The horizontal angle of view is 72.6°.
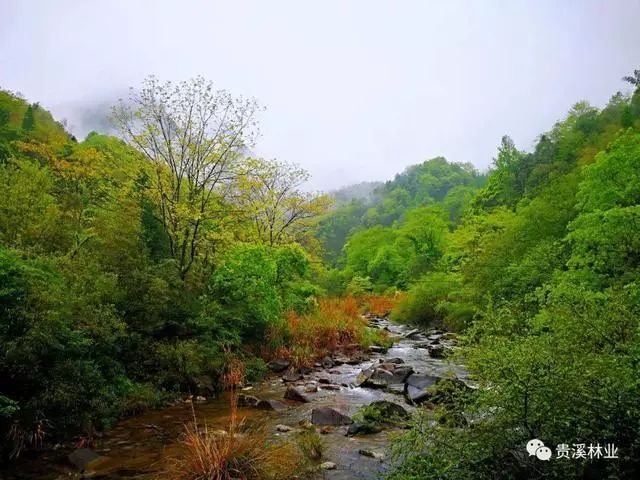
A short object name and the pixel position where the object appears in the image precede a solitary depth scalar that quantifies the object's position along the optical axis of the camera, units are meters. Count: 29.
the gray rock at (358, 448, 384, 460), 7.23
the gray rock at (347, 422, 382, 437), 8.47
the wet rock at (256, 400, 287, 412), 10.34
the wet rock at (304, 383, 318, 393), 12.18
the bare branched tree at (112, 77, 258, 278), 14.66
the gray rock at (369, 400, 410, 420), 9.00
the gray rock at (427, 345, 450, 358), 17.97
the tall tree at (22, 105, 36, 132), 43.75
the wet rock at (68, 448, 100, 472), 6.86
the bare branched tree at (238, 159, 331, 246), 21.08
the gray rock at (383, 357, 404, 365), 15.65
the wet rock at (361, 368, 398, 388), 12.65
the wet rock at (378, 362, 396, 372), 13.92
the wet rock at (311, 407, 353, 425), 9.13
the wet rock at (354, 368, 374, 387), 13.09
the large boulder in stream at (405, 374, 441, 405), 10.69
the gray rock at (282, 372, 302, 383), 13.37
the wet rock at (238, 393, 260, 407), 10.60
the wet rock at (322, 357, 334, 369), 15.49
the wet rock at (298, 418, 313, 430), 8.83
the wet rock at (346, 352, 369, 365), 16.47
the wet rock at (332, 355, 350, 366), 16.09
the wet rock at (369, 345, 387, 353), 18.80
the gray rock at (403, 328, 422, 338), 24.39
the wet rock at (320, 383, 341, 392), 12.57
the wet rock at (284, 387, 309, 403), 11.12
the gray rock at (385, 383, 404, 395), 11.91
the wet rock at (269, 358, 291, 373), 14.36
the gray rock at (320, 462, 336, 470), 6.79
